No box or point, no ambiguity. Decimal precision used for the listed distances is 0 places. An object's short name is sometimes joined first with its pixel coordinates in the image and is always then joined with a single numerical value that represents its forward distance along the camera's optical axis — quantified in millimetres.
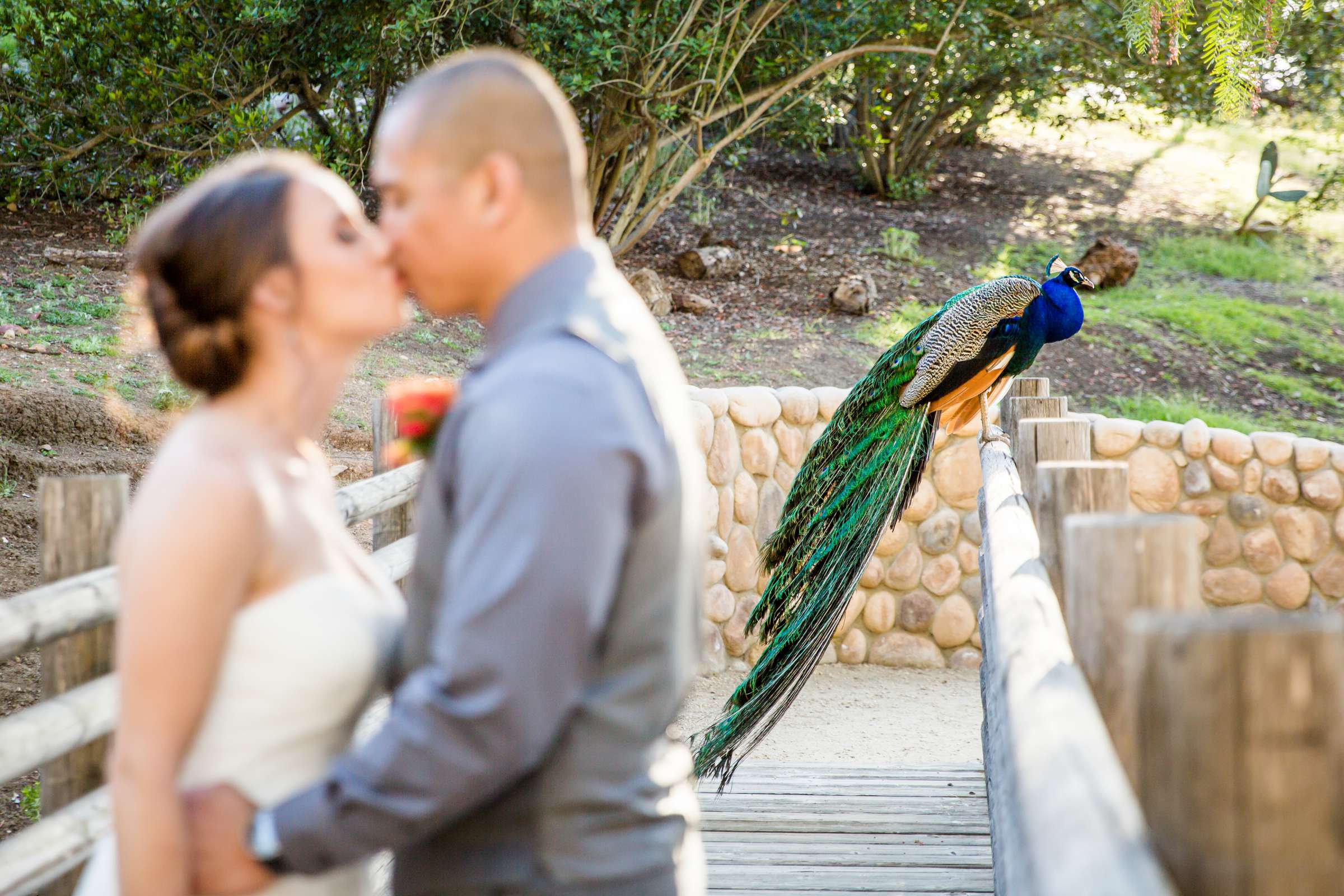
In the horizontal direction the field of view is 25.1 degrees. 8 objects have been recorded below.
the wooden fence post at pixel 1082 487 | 3459
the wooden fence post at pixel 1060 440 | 4927
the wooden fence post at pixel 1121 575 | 2848
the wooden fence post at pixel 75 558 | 3335
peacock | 7056
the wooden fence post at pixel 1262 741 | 2429
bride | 2713
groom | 2592
